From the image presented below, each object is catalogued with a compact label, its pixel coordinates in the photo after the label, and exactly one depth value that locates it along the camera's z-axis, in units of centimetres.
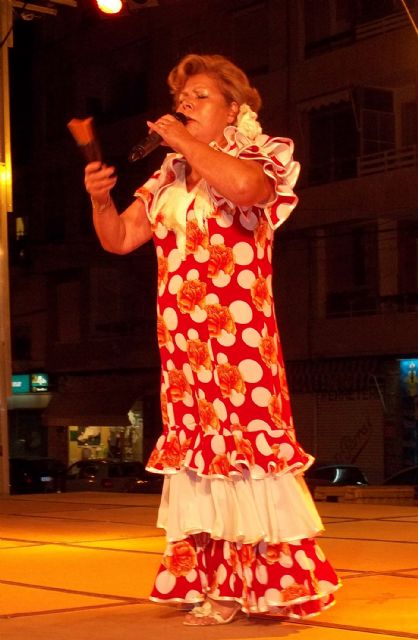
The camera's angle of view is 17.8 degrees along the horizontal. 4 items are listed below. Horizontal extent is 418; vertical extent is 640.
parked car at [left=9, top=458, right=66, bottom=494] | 2698
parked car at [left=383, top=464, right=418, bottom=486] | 2141
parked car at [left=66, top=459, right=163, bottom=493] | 2508
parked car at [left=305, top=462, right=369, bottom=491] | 2383
